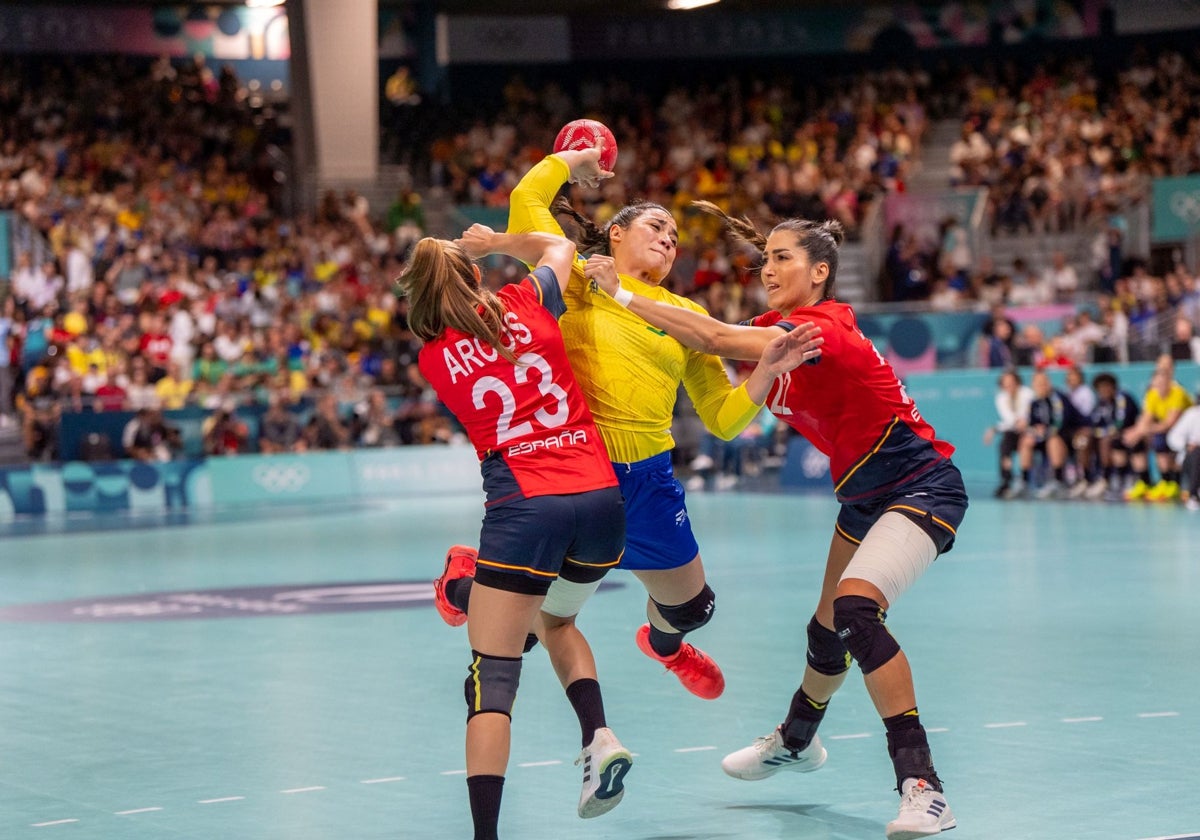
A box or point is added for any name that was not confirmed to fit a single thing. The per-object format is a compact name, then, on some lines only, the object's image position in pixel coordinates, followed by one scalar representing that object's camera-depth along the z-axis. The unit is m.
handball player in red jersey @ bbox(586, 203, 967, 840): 5.20
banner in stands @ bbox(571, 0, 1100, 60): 34.03
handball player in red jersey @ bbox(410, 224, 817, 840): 4.91
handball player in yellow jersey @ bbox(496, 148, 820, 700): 5.94
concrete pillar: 28.28
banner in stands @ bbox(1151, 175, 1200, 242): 24.72
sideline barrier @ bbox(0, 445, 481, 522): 21.55
